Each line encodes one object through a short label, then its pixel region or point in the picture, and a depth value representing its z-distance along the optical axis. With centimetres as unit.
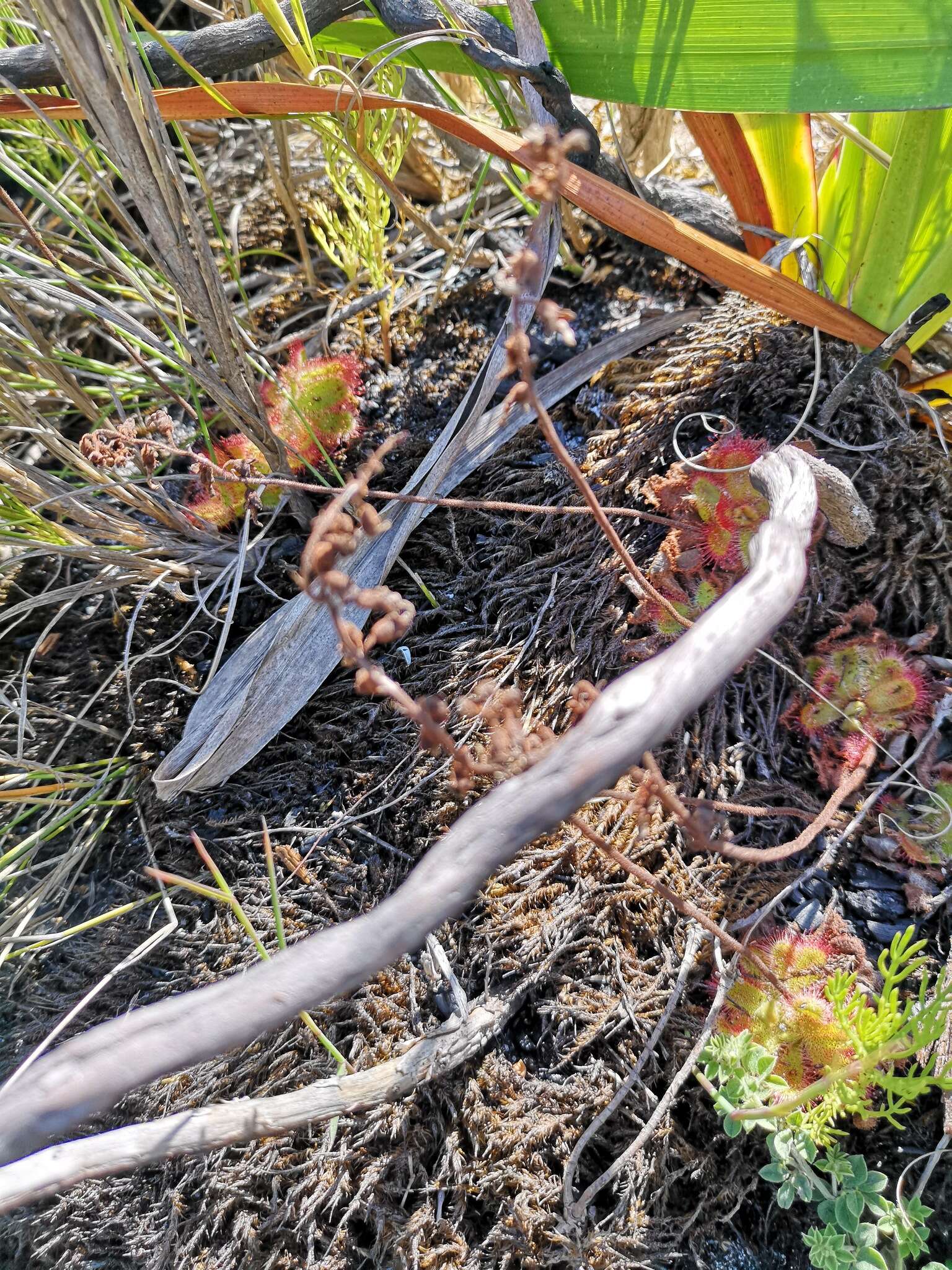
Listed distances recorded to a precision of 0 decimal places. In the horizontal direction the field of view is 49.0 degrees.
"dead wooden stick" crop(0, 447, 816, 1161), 20
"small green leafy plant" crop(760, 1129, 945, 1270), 28
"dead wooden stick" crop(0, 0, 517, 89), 35
